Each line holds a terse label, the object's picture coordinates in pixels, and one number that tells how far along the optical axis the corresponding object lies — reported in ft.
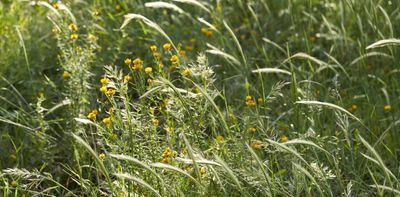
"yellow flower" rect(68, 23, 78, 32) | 16.11
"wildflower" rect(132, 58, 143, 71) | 13.14
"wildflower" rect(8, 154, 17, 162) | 15.46
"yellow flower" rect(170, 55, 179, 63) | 13.29
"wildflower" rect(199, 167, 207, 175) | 12.87
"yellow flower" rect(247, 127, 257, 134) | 14.08
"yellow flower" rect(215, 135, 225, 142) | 13.28
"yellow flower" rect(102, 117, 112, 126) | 12.52
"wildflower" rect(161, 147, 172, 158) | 12.52
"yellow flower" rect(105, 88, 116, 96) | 12.54
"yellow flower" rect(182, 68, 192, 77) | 13.05
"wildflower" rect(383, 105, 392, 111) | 15.92
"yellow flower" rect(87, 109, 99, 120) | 12.72
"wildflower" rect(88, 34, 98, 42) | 16.59
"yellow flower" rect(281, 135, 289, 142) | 13.99
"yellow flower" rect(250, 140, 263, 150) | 13.42
